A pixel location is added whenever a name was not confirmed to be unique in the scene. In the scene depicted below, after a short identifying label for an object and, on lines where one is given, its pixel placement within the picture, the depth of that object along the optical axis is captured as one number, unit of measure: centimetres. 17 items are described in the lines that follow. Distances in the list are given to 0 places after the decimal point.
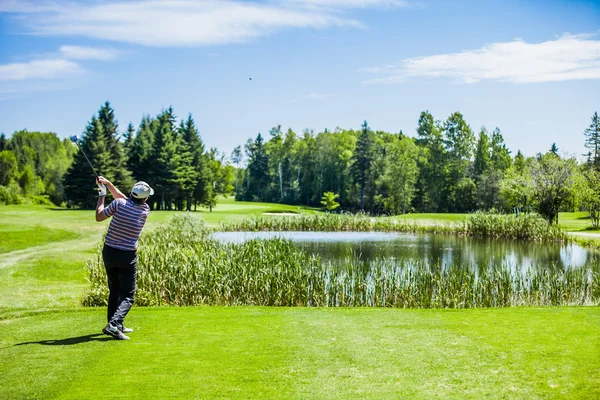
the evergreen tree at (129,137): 6225
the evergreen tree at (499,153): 7481
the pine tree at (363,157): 7575
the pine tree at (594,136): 8078
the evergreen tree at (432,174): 7475
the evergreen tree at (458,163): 7150
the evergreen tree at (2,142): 9825
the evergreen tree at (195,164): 6134
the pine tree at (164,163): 5625
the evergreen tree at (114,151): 5488
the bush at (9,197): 5794
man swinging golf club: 733
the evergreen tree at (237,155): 13700
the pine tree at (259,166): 10081
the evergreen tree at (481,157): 7350
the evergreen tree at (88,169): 5399
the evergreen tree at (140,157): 5797
